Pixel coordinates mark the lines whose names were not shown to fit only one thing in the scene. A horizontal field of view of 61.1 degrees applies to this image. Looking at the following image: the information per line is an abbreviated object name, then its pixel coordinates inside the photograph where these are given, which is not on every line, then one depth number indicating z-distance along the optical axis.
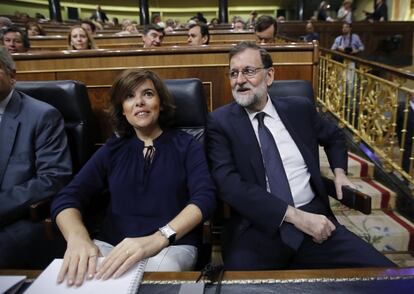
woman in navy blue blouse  1.29
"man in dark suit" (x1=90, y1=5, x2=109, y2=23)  10.96
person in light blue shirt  6.07
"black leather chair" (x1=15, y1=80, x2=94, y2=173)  1.70
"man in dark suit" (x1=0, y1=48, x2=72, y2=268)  1.38
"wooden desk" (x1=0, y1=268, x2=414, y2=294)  0.80
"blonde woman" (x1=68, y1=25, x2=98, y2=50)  3.25
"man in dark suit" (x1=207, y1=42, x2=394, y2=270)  1.32
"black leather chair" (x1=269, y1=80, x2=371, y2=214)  1.85
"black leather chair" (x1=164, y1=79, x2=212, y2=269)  1.65
